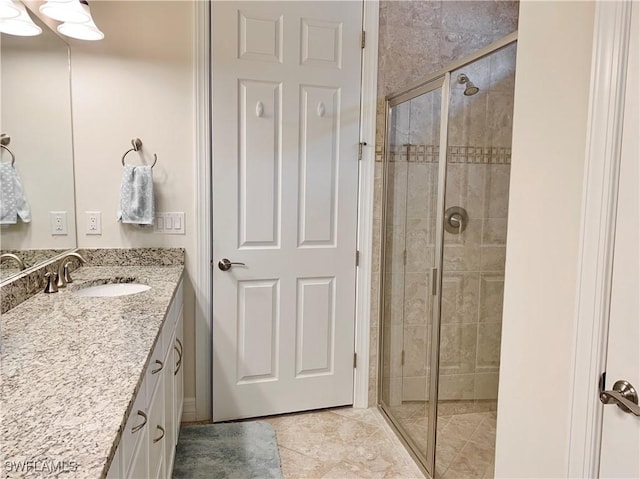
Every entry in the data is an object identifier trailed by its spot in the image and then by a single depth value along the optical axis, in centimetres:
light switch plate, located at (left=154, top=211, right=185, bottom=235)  239
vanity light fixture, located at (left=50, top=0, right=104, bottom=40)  195
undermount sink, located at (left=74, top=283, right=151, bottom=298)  202
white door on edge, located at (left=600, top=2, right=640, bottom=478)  95
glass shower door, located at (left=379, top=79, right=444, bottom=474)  216
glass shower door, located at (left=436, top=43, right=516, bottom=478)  210
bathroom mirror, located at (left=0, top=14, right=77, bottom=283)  167
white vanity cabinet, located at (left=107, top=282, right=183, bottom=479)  100
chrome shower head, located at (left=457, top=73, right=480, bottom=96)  196
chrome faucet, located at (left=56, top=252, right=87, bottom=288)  191
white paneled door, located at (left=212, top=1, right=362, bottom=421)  238
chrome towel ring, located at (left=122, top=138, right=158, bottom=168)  230
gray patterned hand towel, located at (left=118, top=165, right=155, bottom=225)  225
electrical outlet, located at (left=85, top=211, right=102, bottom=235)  231
